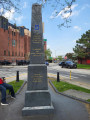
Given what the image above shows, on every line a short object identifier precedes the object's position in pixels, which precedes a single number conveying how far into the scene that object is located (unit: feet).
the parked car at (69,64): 66.65
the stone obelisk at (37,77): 10.35
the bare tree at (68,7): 13.79
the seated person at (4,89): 12.02
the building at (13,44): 140.75
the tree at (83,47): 83.38
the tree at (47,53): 222.38
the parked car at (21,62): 99.48
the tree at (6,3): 16.48
